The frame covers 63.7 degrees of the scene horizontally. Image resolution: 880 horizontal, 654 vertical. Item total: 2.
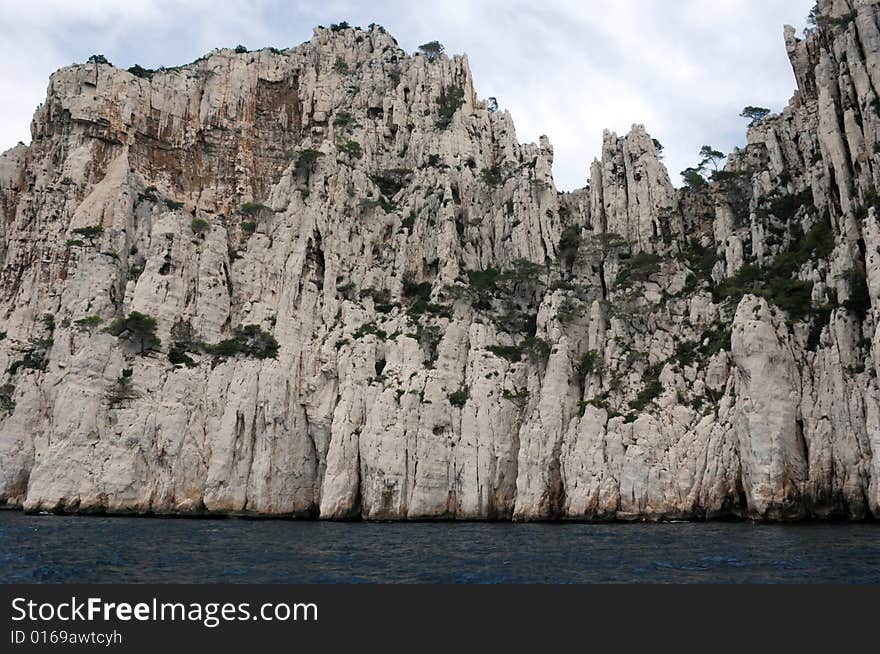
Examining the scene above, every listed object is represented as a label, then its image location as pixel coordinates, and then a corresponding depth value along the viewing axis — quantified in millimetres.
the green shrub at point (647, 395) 57812
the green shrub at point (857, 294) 51969
